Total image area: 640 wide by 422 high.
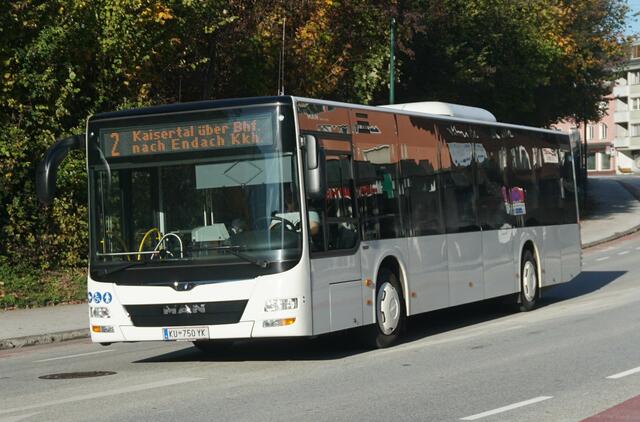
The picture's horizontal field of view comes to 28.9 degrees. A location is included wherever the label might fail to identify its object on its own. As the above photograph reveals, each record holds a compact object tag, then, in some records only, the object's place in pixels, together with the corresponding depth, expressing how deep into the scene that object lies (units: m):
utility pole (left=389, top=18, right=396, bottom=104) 35.61
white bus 12.89
